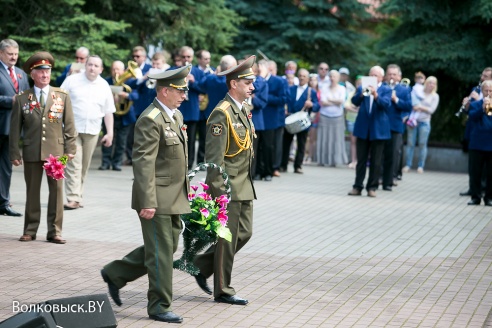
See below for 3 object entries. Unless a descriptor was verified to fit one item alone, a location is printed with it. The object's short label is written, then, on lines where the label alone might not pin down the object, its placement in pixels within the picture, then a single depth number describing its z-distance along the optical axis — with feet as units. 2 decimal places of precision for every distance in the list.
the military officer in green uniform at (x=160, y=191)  39.94
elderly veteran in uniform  57.72
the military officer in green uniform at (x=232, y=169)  43.88
